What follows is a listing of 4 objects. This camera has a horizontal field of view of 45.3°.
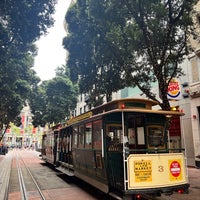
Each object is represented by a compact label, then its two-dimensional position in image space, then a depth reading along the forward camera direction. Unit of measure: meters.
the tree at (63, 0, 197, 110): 10.10
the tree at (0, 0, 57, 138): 9.48
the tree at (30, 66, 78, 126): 31.80
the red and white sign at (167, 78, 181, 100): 14.33
